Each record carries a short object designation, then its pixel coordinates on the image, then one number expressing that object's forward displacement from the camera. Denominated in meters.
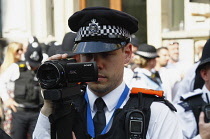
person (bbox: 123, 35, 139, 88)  8.31
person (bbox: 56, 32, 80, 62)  7.50
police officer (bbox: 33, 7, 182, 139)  3.69
